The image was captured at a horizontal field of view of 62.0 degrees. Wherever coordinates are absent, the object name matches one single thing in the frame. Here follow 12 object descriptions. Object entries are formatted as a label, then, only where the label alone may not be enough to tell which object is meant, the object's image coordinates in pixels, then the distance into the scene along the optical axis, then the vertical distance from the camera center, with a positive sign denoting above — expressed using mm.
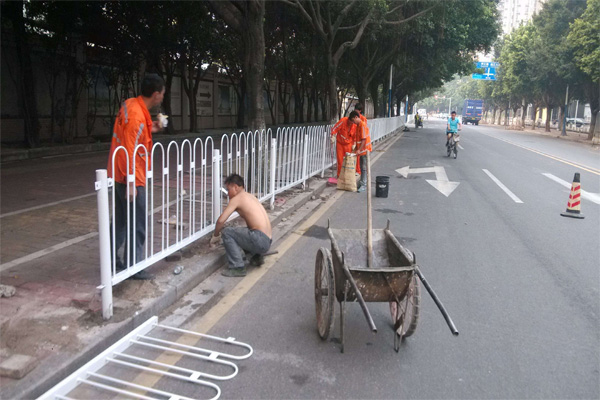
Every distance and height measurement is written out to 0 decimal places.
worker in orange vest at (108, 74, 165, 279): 4102 -424
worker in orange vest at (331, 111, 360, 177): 10586 -387
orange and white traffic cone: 8438 -1330
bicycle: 17734 -796
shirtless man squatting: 5062 -1175
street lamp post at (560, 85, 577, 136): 39369 +416
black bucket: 9914 -1315
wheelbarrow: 3414 -1161
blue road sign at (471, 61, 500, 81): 43844 +4676
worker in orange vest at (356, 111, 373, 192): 9842 -529
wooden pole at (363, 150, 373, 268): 4141 -1050
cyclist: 17938 -163
